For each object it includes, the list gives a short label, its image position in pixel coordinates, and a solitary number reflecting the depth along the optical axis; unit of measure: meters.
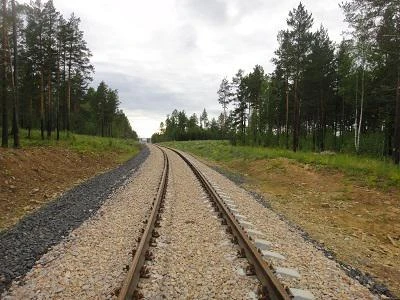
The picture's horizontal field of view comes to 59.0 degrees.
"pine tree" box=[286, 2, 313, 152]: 30.67
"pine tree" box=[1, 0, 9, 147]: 20.31
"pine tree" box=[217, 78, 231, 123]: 82.61
